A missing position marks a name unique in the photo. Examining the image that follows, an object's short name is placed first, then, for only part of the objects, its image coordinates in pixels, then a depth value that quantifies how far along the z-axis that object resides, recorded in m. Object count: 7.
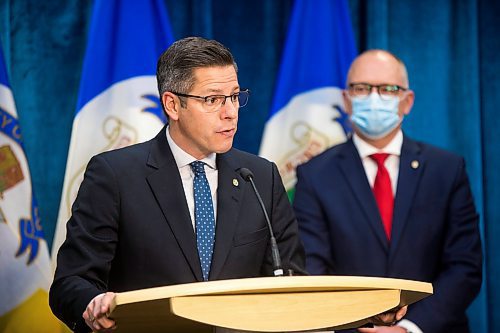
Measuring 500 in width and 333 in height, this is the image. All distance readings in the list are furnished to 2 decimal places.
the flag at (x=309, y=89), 9.08
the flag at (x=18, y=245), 7.37
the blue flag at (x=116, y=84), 8.20
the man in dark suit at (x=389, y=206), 7.56
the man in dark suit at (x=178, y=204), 5.31
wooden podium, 3.65
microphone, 4.59
